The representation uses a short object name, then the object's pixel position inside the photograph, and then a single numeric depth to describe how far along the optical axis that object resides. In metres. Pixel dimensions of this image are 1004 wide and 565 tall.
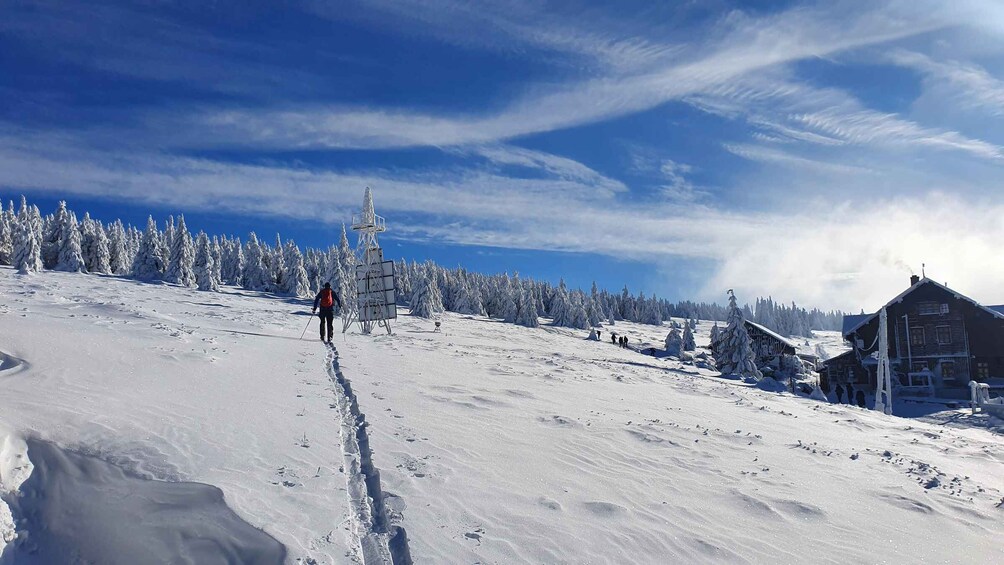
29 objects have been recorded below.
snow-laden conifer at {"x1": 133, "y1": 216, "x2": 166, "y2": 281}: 75.94
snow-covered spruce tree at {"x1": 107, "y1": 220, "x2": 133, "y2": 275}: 85.19
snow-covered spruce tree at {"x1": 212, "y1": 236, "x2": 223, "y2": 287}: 94.24
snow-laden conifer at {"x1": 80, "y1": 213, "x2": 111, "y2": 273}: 79.50
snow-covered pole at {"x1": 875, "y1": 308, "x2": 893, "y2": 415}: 27.88
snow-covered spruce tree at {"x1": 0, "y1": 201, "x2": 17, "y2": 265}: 74.25
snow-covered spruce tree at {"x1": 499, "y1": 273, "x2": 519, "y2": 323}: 87.50
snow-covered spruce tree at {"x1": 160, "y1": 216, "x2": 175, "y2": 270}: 80.84
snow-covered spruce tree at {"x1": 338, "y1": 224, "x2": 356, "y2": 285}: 75.38
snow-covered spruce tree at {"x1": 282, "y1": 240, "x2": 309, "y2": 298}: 86.19
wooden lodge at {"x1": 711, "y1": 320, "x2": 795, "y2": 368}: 50.78
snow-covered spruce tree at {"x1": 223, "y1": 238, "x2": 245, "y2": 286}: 100.19
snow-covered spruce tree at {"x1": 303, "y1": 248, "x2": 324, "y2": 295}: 95.62
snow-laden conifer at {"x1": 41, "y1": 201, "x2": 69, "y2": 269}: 71.00
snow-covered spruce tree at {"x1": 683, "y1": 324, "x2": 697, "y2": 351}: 75.34
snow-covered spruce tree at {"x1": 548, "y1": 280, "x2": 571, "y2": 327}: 93.50
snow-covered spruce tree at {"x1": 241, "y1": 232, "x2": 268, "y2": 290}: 97.81
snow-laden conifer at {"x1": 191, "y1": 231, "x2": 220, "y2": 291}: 67.25
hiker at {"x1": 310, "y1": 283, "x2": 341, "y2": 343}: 20.36
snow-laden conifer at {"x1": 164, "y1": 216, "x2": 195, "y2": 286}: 68.25
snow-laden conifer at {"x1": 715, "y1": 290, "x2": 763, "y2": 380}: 40.88
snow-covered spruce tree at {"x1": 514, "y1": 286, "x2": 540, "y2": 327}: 82.25
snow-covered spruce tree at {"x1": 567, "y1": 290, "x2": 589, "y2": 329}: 92.76
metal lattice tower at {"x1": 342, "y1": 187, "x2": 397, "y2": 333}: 25.98
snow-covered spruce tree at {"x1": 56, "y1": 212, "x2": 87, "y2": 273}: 67.12
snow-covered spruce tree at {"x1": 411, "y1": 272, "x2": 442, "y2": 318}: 74.38
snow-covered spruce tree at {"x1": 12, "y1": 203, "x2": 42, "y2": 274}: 57.31
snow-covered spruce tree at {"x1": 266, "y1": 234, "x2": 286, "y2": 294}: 92.31
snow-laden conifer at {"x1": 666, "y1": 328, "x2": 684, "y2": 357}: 57.41
